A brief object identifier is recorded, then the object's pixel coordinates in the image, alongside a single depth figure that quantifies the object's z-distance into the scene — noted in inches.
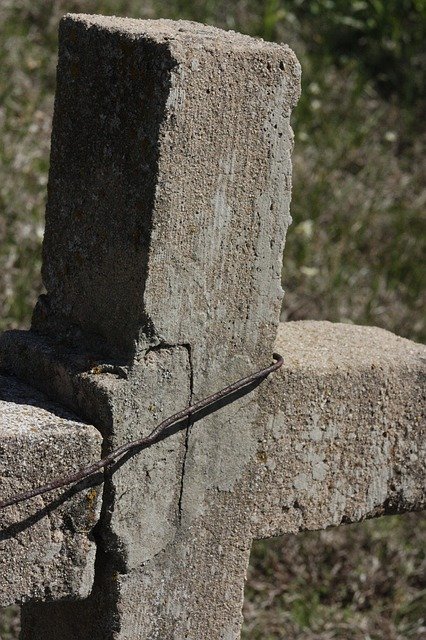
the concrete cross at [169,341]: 62.0
